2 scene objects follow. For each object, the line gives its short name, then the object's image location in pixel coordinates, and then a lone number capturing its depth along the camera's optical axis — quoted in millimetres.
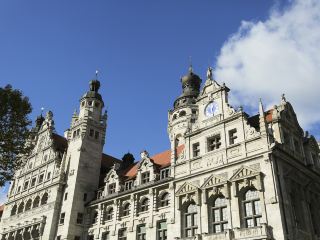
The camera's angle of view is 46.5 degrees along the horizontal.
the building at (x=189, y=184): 31516
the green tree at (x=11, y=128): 27641
